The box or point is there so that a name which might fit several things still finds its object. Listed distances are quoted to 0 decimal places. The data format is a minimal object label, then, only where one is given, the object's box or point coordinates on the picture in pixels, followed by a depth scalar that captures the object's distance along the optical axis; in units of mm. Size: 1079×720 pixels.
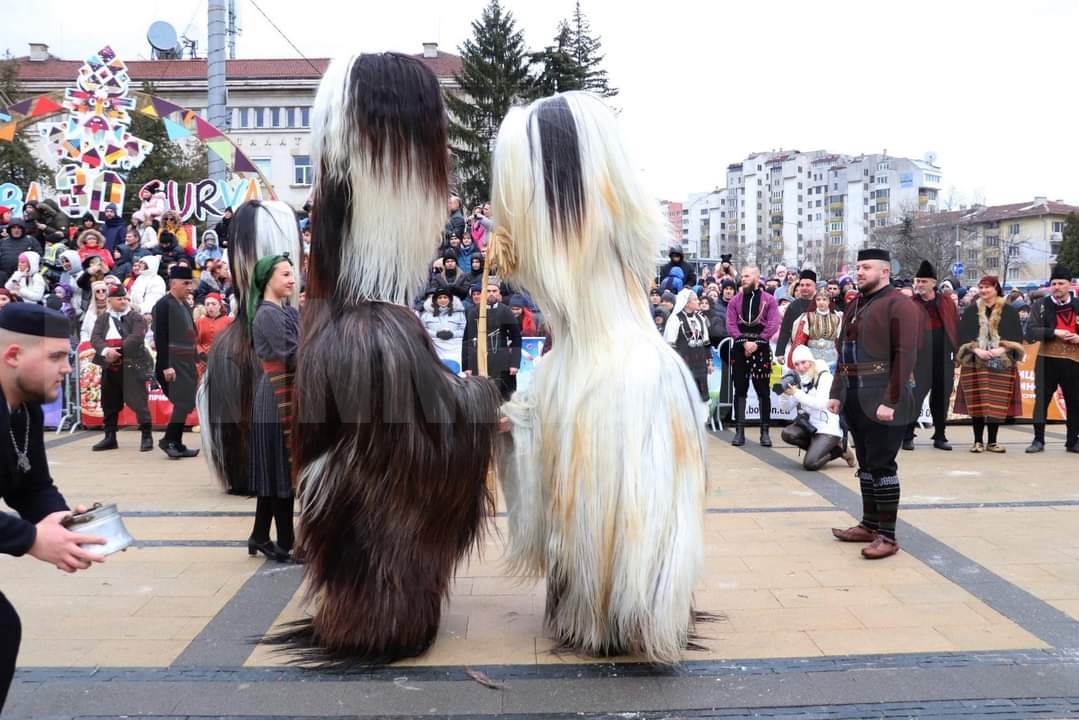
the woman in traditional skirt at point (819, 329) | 9648
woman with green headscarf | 4930
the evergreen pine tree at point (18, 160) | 30594
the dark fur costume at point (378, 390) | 3471
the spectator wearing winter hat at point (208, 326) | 9352
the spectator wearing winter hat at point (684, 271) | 13155
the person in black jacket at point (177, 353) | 9078
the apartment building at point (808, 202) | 84312
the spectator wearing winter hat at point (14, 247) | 13297
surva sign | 16130
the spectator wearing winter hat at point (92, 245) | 13344
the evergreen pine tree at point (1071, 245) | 42812
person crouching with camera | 8375
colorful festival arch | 15977
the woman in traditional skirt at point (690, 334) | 10164
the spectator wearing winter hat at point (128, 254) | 13219
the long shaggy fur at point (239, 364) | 5977
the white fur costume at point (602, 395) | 3525
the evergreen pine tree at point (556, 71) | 35906
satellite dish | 22000
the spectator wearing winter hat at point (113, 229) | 14898
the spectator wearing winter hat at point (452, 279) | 11423
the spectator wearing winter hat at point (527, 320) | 10734
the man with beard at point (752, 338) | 10047
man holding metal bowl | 2438
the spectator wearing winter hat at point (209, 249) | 14332
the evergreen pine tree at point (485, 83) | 36344
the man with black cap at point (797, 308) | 9930
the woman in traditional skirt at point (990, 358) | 9539
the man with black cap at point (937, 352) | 9820
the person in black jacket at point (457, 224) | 13788
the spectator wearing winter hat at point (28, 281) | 11984
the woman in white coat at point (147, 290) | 11195
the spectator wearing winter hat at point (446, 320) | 10328
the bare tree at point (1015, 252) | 53875
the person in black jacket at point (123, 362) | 9656
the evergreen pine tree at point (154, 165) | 34406
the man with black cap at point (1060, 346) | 9562
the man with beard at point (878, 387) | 5590
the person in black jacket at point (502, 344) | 9602
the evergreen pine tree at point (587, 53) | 38219
